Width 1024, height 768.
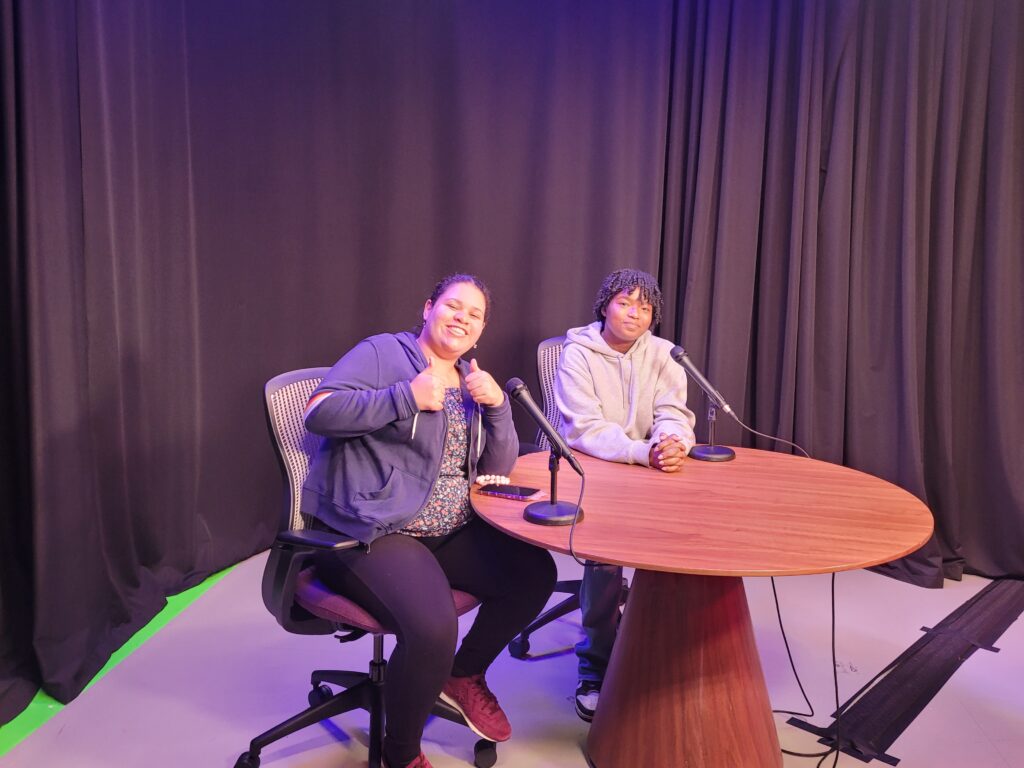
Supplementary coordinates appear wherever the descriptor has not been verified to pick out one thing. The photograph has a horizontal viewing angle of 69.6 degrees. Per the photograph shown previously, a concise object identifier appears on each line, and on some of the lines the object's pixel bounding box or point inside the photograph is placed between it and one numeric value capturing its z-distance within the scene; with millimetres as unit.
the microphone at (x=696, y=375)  2098
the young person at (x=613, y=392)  2240
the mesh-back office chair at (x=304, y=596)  1653
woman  1644
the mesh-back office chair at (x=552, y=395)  2590
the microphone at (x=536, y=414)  1544
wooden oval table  1510
